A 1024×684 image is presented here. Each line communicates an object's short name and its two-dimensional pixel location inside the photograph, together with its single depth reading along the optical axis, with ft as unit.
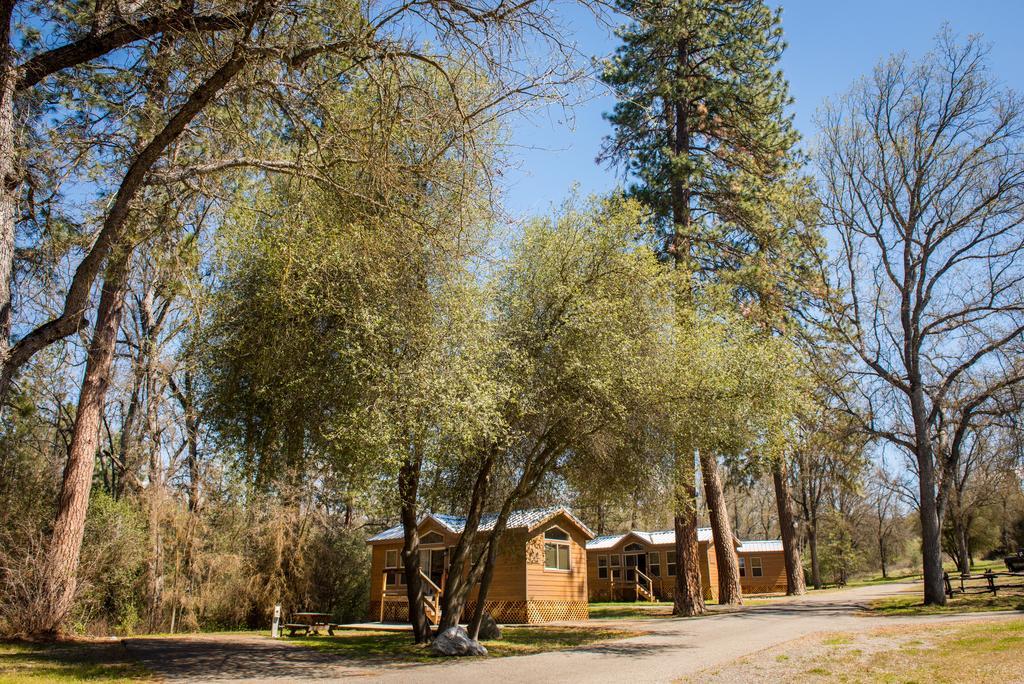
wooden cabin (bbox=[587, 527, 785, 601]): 117.39
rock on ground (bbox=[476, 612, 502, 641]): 50.37
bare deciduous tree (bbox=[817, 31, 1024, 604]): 60.59
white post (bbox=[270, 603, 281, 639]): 56.49
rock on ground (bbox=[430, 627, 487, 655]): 39.75
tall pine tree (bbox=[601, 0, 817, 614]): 63.67
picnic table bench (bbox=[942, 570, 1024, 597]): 68.80
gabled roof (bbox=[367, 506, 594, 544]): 61.36
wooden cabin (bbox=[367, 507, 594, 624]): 72.74
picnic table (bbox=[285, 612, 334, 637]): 58.80
